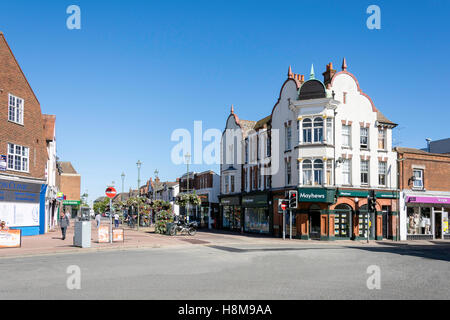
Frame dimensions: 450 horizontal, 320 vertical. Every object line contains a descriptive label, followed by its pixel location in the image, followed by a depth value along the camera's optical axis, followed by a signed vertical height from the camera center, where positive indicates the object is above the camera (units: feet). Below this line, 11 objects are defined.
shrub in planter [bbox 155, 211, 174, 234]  117.80 -9.92
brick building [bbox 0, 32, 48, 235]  96.37 +8.42
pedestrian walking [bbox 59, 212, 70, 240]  93.91 -8.88
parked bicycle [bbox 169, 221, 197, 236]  110.73 -11.64
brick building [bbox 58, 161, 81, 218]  296.51 +1.25
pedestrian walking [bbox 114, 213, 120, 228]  146.72 -12.17
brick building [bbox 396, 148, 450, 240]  115.96 -2.74
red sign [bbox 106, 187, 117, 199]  75.97 -1.18
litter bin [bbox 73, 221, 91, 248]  71.46 -8.27
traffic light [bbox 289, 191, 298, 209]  101.65 -3.67
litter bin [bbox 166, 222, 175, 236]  111.72 -11.00
